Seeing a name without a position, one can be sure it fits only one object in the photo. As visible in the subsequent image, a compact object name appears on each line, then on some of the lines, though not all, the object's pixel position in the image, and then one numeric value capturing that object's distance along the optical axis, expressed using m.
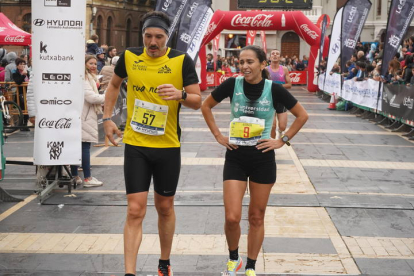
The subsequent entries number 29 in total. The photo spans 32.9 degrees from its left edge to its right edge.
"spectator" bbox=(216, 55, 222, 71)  38.78
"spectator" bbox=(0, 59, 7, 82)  18.78
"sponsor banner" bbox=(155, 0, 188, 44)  17.86
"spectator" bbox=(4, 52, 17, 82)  17.81
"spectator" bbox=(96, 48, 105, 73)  16.41
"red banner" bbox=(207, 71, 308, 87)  35.53
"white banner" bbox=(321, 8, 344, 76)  25.83
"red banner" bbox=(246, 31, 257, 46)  39.79
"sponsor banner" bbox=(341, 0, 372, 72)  24.14
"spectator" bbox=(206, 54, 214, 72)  37.50
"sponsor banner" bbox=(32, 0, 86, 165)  8.26
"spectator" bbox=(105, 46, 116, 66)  17.85
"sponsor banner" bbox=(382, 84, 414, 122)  15.98
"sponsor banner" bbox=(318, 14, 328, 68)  31.05
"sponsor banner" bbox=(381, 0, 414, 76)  16.81
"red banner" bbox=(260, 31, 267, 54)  43.86
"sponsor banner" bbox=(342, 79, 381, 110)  19.48
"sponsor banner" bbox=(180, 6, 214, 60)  18.75
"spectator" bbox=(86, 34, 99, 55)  16.84
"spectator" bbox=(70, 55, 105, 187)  9.44
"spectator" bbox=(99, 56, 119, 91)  13.77
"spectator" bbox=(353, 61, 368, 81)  21.53
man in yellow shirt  5.10
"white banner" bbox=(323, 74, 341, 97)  24.62
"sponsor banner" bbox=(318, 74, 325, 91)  29.45
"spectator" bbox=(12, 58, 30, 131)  16.77
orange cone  23.55
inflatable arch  29.59
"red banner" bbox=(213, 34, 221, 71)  37.42
